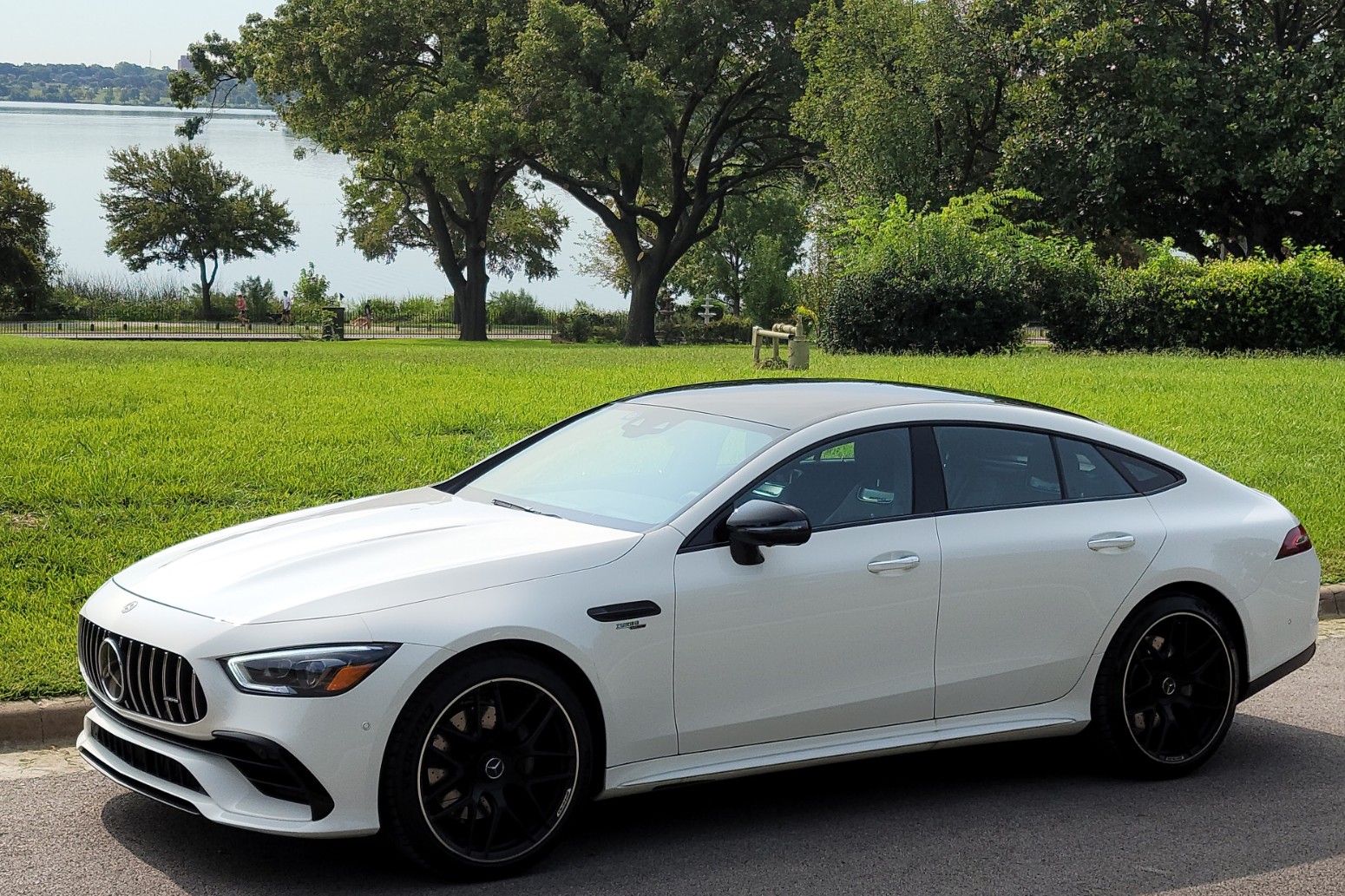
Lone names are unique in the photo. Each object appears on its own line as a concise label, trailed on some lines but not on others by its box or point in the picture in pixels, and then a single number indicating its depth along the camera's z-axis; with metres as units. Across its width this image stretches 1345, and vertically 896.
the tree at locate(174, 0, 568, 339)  42.12
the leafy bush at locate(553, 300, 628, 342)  56.62
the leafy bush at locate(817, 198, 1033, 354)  24.77
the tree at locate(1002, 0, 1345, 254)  30.77
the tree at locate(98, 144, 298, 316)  69.62
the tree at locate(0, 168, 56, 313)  57.88
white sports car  4.30
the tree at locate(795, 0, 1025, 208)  34.31
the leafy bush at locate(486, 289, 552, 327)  67.50
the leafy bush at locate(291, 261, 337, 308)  63.44
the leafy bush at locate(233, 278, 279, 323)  63.94
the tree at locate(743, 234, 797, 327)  65.00
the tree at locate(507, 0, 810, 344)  41.28
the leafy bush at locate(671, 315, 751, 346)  58.91
